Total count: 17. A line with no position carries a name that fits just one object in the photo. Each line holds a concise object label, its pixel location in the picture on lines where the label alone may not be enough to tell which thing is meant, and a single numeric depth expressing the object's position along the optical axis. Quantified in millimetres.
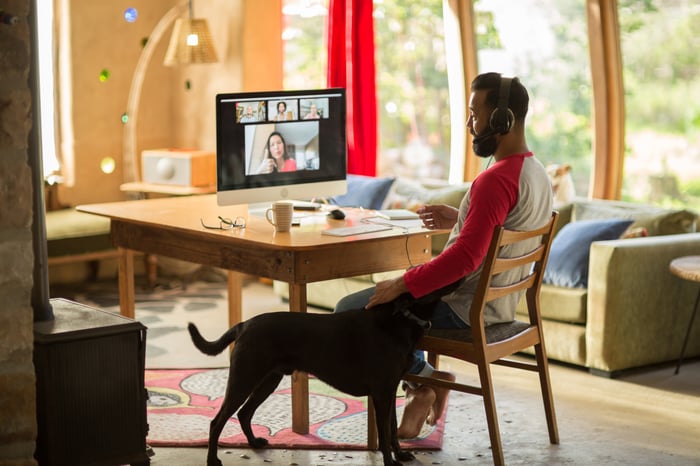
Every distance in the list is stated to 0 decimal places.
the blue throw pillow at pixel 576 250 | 5043
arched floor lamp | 6844
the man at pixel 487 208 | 3414
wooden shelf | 6757
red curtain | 6844
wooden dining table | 3836
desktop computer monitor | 4219
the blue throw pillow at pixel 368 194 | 6062
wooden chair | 3490
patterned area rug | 3930
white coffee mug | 4012
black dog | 3432
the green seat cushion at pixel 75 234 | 6590
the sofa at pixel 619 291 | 4781
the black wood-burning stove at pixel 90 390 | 3234
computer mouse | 4367
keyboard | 3957
